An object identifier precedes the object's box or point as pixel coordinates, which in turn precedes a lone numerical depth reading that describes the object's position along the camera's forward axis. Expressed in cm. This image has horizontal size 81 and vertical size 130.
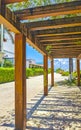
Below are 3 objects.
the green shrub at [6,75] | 909
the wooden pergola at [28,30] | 189
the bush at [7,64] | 1262
